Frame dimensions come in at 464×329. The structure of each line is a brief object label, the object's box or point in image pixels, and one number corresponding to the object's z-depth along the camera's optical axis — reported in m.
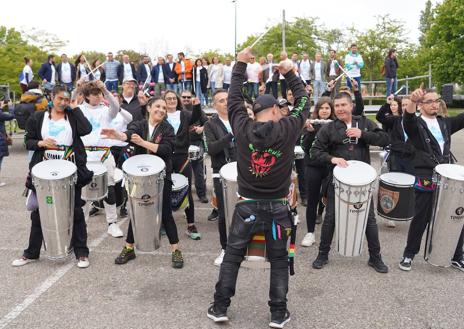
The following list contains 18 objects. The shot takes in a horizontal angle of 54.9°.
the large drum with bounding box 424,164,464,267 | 4.15
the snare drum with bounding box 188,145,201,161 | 6.59
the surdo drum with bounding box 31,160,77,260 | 4.31
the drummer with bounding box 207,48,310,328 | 3.25
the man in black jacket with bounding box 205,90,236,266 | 5.02
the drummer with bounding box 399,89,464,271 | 4.38
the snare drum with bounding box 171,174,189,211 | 5.04
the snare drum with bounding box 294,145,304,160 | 6.40
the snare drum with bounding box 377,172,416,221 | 5.27
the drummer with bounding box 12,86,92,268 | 4.54
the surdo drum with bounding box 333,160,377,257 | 4.21
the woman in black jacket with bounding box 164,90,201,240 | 5.43
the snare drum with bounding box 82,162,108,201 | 5.36
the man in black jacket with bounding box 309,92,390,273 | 4.50
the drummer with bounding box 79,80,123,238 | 5.60
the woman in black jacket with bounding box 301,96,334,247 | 5.30
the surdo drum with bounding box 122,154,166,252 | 4.30
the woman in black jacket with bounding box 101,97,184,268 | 4.59
